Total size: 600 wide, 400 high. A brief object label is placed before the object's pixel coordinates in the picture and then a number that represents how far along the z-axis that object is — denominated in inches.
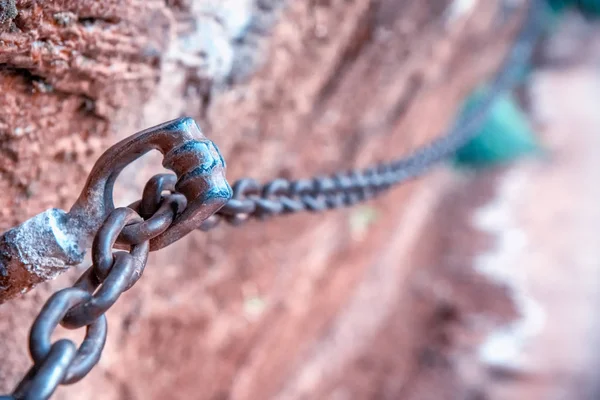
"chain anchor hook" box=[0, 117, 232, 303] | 15.3
